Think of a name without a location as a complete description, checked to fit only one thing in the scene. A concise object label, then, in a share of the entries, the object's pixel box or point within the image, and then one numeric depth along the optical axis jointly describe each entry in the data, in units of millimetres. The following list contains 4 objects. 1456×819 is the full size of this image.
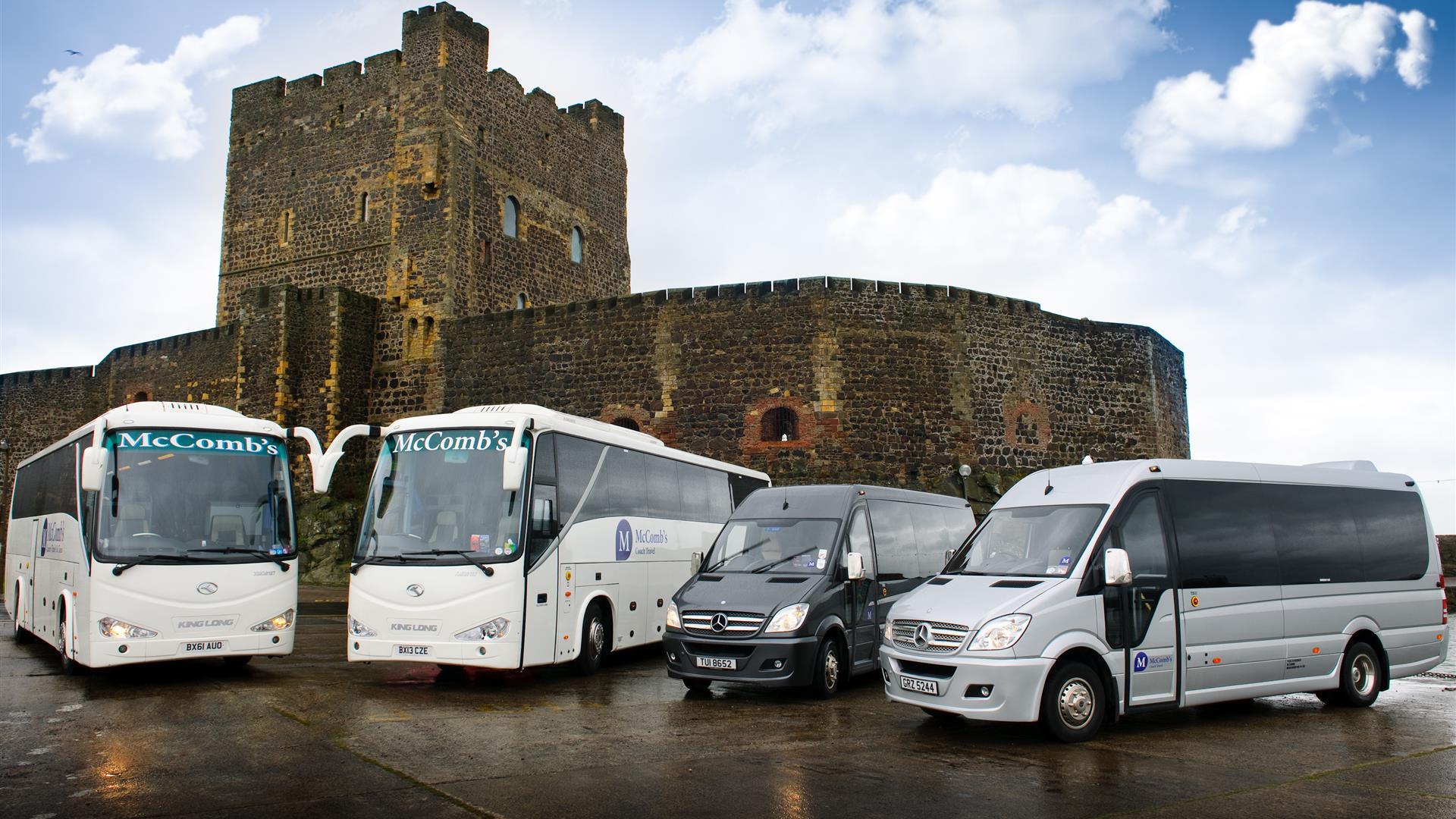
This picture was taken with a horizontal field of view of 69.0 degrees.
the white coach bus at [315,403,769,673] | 10070
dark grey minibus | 9539
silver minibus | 7555
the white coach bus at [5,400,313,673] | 9789
